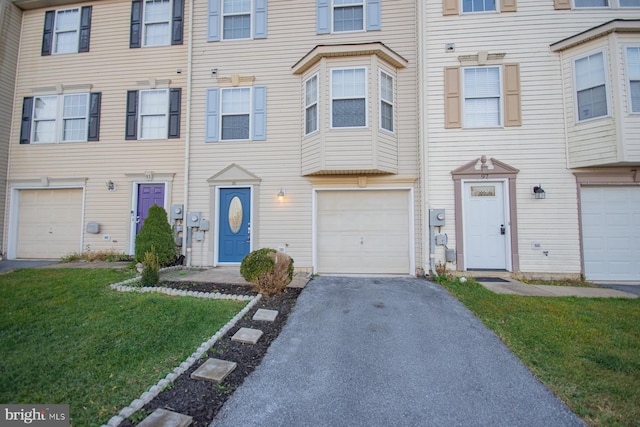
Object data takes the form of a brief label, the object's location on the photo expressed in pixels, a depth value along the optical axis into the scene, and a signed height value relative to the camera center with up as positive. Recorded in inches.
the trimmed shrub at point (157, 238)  271.7 -8.2
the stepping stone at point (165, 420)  85.3 -58.7
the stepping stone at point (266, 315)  167.6 -51.6
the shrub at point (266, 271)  205.5 -29.9
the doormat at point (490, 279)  254.9 -44.4
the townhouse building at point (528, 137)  262.4 +90.9
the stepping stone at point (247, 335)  142.5 -54.8
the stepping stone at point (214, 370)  110.7 -57.4
